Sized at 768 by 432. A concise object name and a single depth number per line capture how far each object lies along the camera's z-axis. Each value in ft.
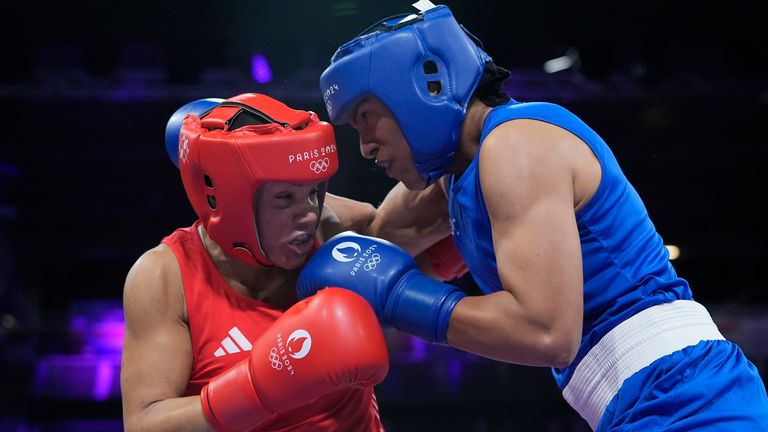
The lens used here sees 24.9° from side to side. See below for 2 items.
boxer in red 8.10
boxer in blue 7.95
